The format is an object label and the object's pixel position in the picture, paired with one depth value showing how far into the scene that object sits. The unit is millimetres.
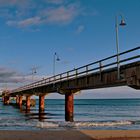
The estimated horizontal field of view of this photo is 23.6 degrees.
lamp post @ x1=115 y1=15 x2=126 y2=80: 22069
